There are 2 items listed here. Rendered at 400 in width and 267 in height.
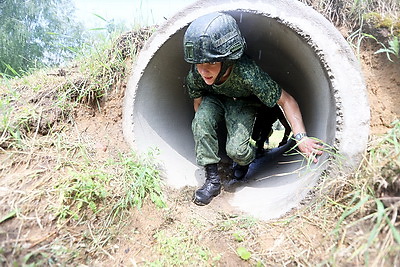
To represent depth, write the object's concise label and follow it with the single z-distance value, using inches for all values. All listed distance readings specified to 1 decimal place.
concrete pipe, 70.5
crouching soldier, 75.9
